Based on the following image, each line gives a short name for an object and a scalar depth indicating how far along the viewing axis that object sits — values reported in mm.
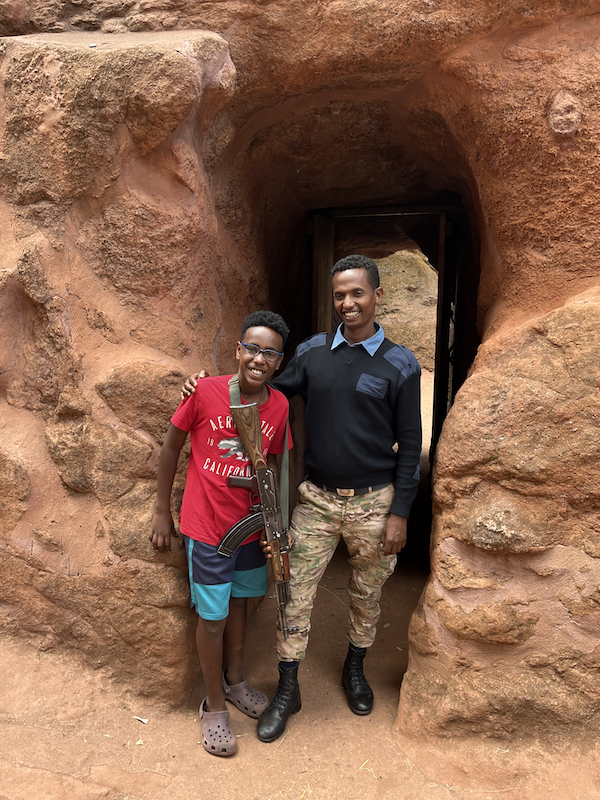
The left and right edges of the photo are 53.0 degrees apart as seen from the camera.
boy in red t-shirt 2135
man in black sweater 2193
